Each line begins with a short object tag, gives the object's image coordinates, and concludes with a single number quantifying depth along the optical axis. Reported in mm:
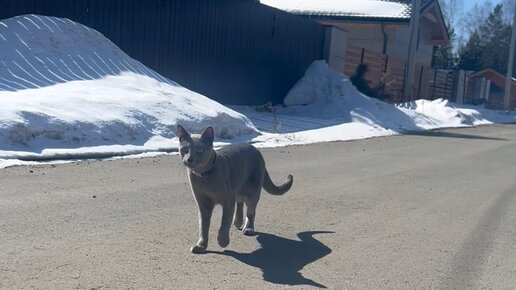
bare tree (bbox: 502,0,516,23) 89250
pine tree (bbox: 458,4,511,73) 70250
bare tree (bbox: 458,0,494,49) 89250
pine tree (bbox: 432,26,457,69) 67400
